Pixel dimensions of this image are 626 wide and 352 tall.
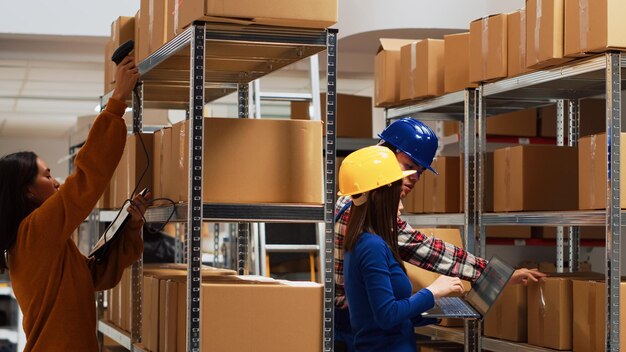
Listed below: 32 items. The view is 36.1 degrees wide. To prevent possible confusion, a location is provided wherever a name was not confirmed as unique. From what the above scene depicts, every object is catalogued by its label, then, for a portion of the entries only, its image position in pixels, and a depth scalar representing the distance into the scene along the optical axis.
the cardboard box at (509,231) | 6.00
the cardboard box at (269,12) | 2.96
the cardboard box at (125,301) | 4.60
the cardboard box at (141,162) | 4.09
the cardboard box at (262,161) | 3.16
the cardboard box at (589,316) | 3.79
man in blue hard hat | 3.81
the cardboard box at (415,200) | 5.37
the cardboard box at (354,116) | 7.08
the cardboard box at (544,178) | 4.37
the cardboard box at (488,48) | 4.34
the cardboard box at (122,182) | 4.30
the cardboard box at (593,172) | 3.68
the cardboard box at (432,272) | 4.30
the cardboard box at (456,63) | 4.84
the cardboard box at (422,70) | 5.05
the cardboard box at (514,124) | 5.66
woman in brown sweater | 3.31
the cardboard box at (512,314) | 4.35
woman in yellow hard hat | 3.23
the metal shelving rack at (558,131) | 3.62
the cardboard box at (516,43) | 4.18
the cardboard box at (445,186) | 5.11
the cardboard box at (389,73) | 5.45
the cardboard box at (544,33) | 3.86
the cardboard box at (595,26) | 3.58
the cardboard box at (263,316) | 3.05
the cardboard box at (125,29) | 4.47
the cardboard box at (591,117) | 5.28
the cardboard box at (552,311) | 4.02
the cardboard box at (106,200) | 4.94
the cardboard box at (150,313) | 3.86
